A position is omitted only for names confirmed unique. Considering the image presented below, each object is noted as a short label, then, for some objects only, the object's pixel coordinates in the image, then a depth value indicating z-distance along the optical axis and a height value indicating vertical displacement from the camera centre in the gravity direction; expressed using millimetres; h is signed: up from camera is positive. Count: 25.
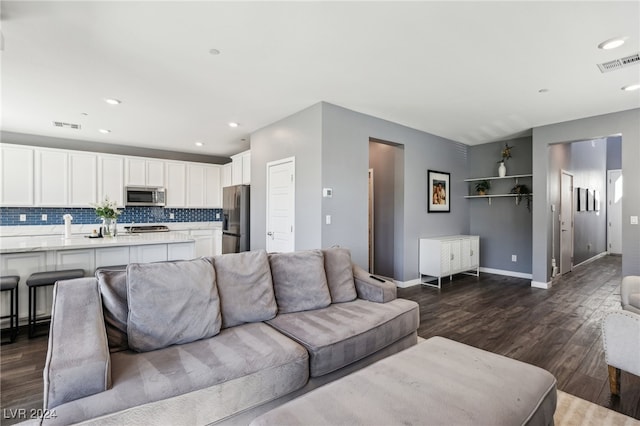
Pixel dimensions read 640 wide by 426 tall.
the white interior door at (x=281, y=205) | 4250 +129
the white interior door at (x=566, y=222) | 5555 -192
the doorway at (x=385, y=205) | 5016 +148
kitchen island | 3104 -458
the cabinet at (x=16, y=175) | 4945 +667
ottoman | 1134 -772
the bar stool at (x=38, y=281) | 2973 -663
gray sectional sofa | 1271 -750
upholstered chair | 1862 -841
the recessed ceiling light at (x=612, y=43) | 2426 +1406
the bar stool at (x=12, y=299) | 2828 -849
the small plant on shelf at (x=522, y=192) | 5387 +374
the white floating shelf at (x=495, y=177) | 5324 +668
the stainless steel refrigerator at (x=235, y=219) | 5312 -96
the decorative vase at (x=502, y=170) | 5594 +801
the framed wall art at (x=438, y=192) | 5371 +398
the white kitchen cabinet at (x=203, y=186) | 6840 +662
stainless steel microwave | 6046 +386
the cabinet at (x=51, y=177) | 5207 +662
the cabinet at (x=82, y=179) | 5496 +672
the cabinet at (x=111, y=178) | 5770 +718
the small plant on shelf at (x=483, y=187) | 5961 +521
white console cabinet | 4867 -724
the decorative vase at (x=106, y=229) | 4261 -208
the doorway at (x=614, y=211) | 8352 +39
